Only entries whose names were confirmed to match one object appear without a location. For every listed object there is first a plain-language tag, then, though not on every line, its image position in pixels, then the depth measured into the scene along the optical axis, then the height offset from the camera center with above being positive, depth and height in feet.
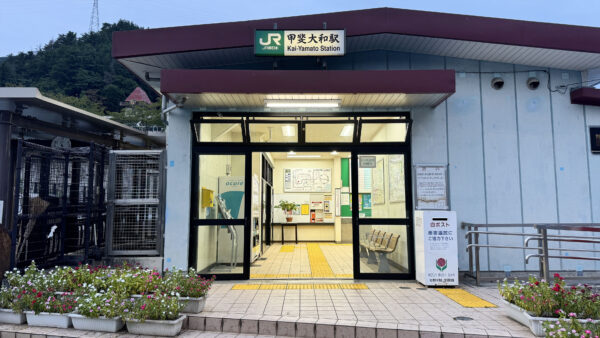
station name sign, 20.16 +8.18
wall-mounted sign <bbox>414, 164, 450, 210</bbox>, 21.67 +0.79
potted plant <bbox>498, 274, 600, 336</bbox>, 12.70 -3.39
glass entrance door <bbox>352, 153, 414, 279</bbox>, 21.67 -0.87
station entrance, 21.81 +1.15
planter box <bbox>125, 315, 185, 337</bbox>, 13.51 -4.34
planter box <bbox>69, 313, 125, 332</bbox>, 13.94 -4.35
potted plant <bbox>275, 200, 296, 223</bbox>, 44.96 -0.75
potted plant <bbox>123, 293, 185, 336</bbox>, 13.52 -3.99
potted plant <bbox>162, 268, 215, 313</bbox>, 14.99 -3.38
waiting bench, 21.71 -2.52
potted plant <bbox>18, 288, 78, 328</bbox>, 14.43 -3.97
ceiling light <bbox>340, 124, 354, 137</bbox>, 22.27 +4.04
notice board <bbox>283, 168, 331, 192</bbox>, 46.91 +2.56
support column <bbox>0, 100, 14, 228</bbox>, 19.67 +2.28
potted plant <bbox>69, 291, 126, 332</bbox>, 13.84 -3.96
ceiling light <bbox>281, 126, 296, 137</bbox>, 22.18 +4.01
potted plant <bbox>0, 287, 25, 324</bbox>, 14.78 -4.03
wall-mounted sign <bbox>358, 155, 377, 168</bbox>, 22.30 +2.23
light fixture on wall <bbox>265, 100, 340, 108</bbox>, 20.90 +5.26
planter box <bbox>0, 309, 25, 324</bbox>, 14.83 -4.36
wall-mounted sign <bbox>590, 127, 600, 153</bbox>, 22.18 +3.51
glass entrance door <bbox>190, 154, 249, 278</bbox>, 21.93 -0.81
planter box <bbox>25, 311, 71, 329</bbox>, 14.40 -4.34
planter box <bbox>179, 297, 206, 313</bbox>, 14.94 -3.94
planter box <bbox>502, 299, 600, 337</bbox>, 12.63 -3.94
